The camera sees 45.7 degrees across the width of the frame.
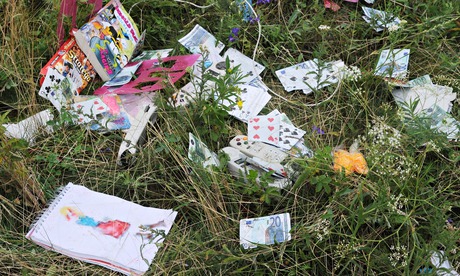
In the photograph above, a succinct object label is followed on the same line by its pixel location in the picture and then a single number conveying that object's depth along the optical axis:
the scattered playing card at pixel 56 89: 2.76
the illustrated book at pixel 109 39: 2.98
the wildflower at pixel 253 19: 3.24
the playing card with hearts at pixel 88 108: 2.70
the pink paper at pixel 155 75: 2.86
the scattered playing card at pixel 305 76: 3.00
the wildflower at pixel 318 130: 2.71
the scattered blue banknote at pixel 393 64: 2.93
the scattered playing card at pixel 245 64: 3.07
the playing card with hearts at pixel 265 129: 2.65
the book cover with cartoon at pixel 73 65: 2.84
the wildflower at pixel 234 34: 3.19
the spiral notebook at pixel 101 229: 2.24
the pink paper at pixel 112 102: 2.79
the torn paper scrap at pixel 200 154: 2.44
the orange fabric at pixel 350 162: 2.40
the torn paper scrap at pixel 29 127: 2.64
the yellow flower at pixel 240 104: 2.79
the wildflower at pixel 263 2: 3.38
